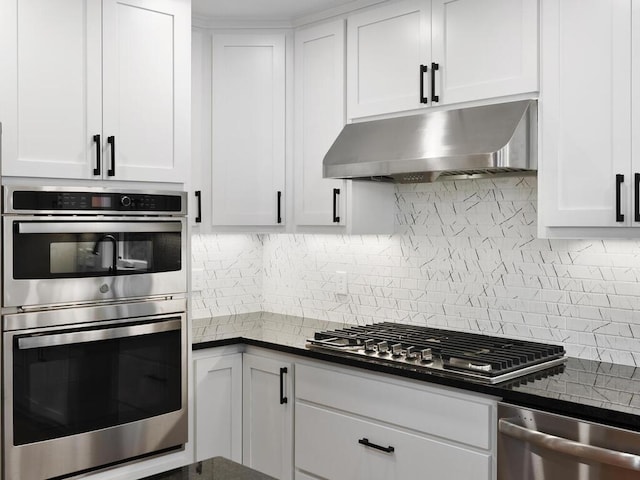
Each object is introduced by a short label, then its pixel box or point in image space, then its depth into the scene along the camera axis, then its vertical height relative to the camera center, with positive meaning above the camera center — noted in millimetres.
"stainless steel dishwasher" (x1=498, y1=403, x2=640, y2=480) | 1983 -671
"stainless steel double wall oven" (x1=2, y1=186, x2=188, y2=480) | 2434 -376
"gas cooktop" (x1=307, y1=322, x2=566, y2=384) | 2422 -471
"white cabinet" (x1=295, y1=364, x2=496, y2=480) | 2379 -773
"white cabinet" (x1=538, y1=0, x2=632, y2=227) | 2318 +437
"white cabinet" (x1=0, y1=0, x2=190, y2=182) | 2439 +562
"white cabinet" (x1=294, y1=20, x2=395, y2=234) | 3309 +438
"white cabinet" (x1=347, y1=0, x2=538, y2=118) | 2613 +768
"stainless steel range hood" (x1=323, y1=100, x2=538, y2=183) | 2537 +361
